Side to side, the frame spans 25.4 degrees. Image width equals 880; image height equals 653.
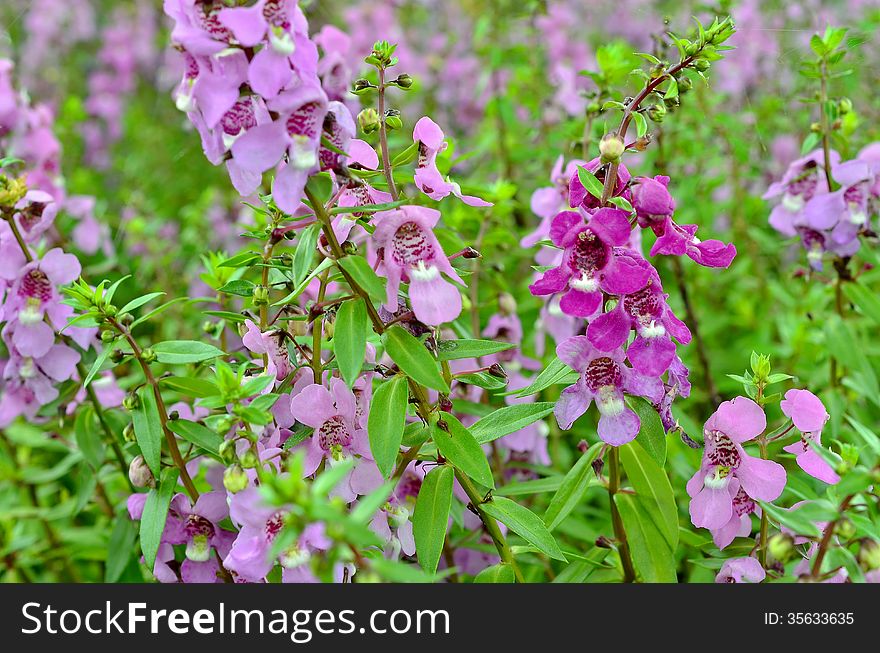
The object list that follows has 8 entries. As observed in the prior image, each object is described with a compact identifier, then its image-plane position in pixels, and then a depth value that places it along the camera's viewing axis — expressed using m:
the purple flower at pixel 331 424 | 0.37
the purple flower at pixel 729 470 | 0.37
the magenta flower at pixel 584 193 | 0.37
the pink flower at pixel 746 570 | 0.37
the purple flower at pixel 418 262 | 0.36
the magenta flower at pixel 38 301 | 0.41
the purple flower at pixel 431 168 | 0.37
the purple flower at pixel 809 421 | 0.37
